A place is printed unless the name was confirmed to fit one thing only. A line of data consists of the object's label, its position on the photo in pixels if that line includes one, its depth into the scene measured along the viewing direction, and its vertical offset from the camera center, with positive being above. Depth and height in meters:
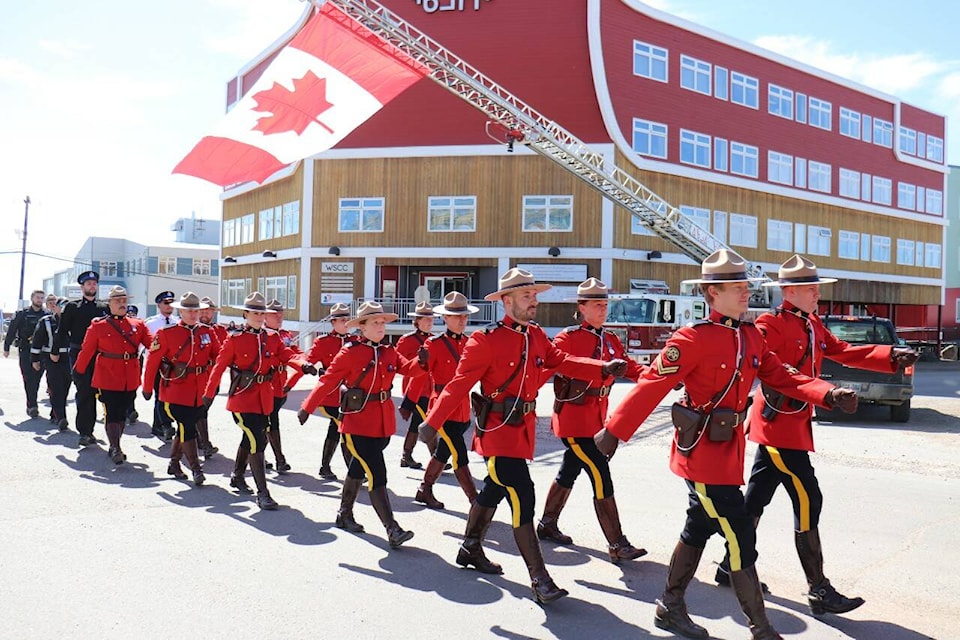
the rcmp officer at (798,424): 4.86 -0.67
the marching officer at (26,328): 13.92 -0.55
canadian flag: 13.91 +3.76
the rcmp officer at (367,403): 6.29 -0.81
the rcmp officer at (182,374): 8.61 -0.81
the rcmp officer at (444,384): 7.23 -0.84
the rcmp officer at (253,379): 7.50 -0.75
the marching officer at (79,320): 11.04 -0.31
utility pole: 56.84 +3.52
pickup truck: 13.42 -1.10
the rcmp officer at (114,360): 9.49 -0.74
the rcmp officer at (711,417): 4.31 -0.57
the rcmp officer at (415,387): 8.84 -0.90
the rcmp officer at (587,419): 5.80 -0.82
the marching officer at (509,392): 5.11 -0.55
